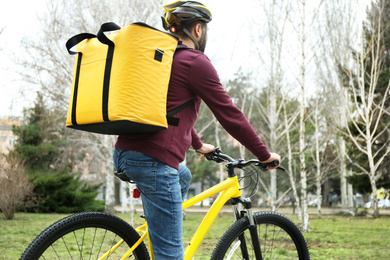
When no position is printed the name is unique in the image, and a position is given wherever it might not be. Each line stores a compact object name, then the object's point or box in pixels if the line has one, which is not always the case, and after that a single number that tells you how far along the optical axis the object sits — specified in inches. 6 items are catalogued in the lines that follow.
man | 82.1
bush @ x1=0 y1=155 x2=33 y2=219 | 499.2
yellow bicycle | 85.8
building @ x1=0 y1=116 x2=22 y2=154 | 722.2
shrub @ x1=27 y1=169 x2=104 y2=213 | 682.8
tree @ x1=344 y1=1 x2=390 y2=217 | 692.1
